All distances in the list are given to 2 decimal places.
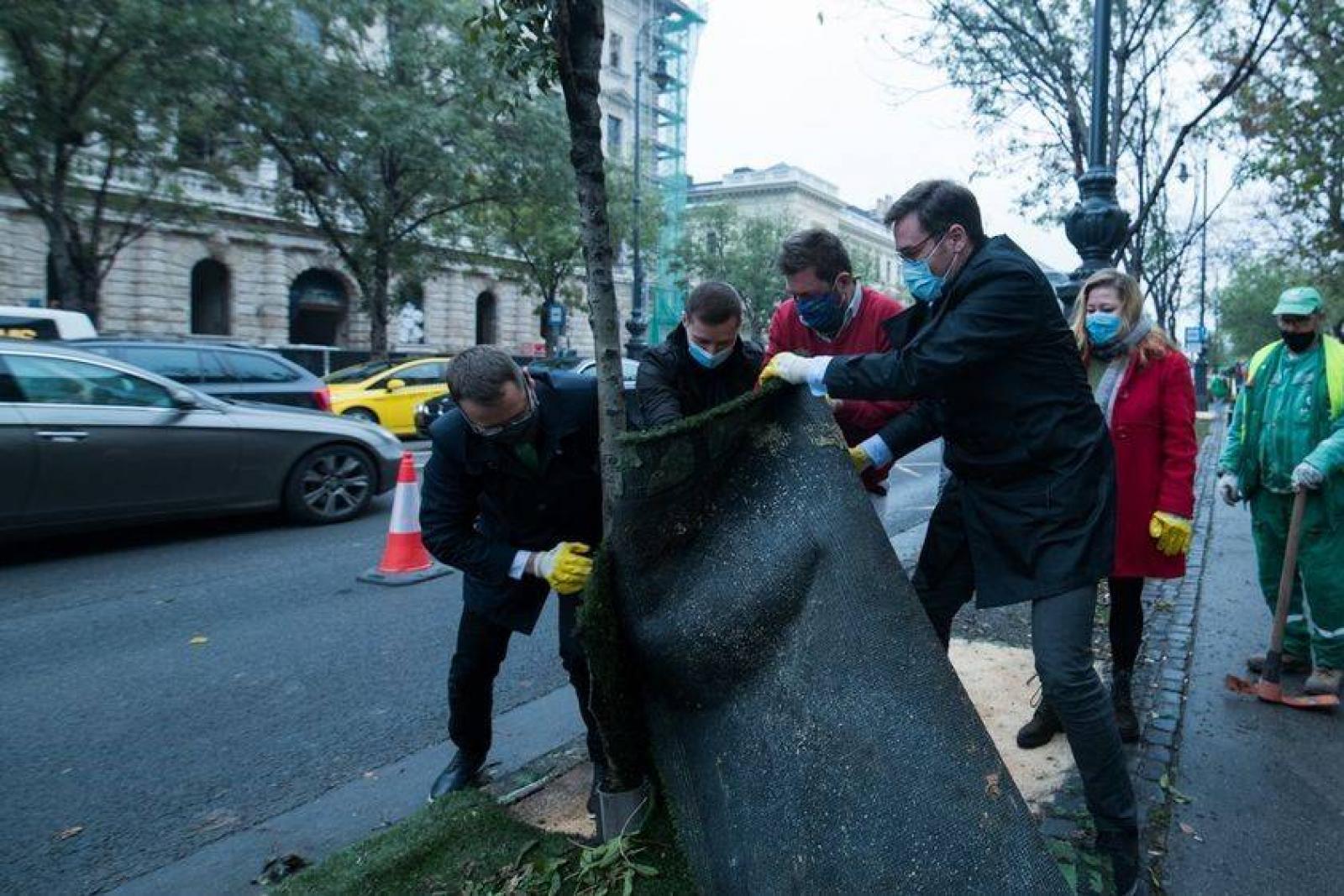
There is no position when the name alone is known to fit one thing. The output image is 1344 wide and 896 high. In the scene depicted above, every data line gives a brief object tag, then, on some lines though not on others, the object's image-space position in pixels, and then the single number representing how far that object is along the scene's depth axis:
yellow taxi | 15.80
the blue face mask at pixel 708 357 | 3.01
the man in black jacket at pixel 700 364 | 2.95
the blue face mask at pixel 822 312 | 3.14
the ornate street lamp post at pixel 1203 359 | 30.64
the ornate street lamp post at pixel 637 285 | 23.70
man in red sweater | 3.08
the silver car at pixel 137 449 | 6.70
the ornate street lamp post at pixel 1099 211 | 6.05
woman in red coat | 3.38
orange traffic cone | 6.61
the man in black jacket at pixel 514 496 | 2.75
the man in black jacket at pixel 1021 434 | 2.32
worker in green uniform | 4.07
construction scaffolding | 44.16
